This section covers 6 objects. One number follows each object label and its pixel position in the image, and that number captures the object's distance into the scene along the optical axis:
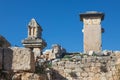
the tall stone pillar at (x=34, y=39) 12.47
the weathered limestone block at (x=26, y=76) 5.87
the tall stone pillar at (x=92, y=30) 14.66
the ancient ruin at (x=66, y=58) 6.10
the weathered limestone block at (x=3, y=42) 6.74
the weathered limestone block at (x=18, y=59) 6.02
